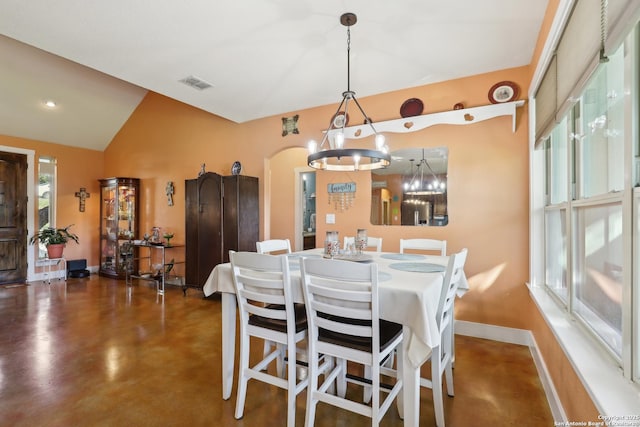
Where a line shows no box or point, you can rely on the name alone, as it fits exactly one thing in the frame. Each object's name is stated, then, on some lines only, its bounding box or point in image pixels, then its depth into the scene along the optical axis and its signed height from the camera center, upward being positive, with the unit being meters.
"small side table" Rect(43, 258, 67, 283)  5.72 -0.92
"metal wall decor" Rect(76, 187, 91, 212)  6.37 +0.40
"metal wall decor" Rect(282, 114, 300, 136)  4.20 +1.20
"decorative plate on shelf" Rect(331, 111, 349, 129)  3.79 +1.13
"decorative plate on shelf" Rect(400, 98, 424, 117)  3.37 +1.15
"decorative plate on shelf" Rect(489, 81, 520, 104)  2.95 +1.15
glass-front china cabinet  5.90 -0.16
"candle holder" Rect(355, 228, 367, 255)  2.52 -0.20
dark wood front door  5.34 -0.04
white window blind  1.02 +0.71
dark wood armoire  4.31 -0.07
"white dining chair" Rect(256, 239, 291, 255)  2.64 -0.27
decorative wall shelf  2.91 +0.97
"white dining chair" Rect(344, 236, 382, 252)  3.04 -0.26
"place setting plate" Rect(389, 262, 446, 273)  1.99 -0.35
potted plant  5.53 -0.45
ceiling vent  3.26 +1.40
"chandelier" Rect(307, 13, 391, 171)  2.13 +0.43
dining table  1.48 -0.47
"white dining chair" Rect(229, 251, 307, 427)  1.71 -0.57
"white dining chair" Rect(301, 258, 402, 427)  1.48 -0.55
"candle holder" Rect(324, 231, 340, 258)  2.46 -0.22
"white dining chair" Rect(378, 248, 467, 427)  1.72 -0.59
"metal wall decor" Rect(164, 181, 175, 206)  5.51 +0.41
